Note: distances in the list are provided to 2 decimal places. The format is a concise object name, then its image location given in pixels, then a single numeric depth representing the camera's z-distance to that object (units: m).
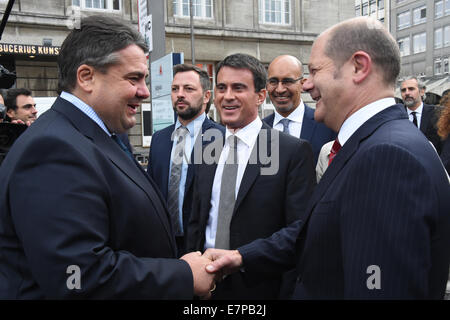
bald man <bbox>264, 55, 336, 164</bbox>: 3.93
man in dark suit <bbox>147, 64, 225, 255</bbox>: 3.60
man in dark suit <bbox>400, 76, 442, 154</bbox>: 5.64
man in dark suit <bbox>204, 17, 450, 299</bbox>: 1.23
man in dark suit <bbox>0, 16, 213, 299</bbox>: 1.39
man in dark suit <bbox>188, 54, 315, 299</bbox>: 2.47
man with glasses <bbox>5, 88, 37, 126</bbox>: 5.16
